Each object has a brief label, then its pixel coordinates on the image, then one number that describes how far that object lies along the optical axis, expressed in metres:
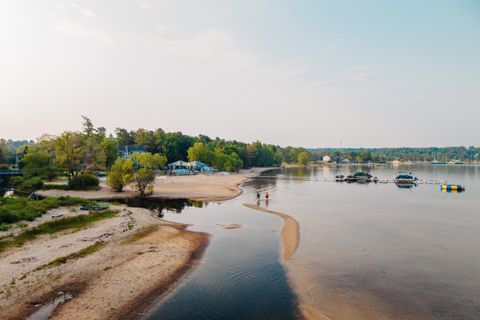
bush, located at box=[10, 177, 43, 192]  63.31
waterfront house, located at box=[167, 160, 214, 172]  121.56
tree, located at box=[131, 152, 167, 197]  57.78
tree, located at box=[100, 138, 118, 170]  102.23
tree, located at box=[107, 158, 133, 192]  62.22
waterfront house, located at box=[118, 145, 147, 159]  138.82
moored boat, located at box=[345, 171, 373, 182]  105.81
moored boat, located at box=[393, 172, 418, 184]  96.12
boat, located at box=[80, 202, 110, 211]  41.55
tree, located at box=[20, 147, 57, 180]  73.69
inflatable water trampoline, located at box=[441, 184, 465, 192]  78.91
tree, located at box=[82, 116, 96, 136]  122.32
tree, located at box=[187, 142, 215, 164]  133.12
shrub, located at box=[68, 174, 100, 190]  65.19
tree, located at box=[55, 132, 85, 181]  68.50
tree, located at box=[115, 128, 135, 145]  157.38
